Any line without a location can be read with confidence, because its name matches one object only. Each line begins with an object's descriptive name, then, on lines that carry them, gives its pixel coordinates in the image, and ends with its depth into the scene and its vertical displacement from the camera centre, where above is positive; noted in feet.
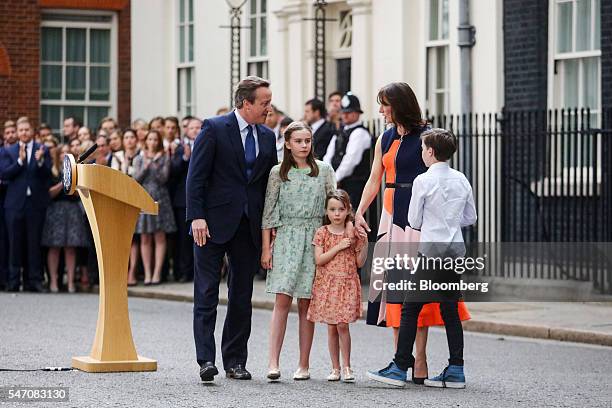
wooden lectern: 34.53 -0.73
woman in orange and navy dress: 33.96 +0.65
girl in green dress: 34.06 -0.24
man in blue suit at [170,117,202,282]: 63.82 +0.37
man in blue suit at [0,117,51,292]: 62.59 +0.79
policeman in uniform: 55.62 +2.43
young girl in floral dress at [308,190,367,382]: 33.94 -1.37
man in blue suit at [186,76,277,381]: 33.60 +0.15
